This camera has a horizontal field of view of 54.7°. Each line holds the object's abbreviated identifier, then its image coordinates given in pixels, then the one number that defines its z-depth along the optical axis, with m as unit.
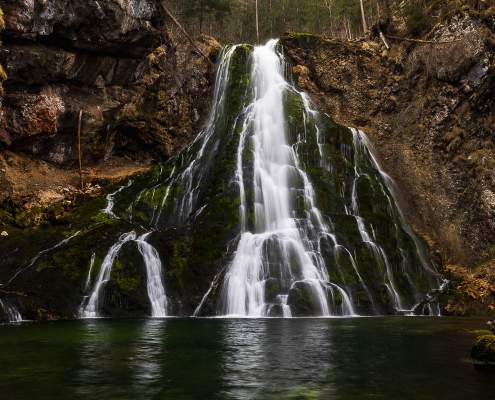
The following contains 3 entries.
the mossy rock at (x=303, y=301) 18.72
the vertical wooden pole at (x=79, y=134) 29.42
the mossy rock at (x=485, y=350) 8.84
